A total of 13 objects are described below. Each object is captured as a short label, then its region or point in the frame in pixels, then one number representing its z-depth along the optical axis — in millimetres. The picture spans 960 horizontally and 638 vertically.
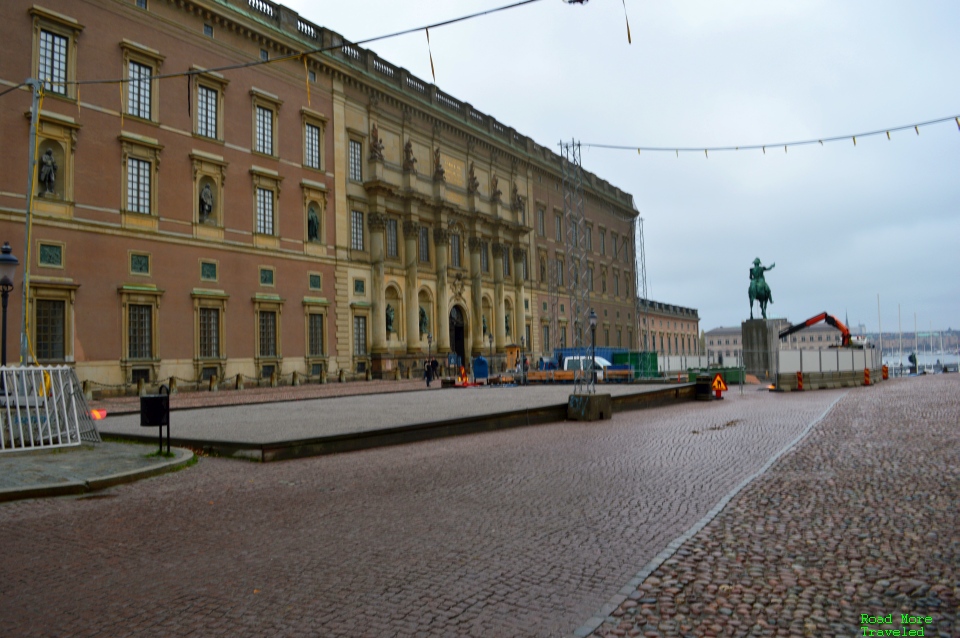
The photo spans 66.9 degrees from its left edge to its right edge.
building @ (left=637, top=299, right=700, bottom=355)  86625
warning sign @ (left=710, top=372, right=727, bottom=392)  26891
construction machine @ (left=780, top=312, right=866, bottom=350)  48812
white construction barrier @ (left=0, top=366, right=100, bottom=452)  11398
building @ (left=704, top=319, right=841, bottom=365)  178000
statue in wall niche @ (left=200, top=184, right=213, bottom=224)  32125
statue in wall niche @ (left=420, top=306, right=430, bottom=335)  45781
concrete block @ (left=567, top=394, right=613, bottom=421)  18531
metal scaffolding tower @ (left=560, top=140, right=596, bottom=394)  49994
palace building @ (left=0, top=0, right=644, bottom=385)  26484
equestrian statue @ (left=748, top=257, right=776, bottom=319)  45188
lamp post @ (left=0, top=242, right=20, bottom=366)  14094
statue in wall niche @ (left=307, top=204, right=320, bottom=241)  38031
